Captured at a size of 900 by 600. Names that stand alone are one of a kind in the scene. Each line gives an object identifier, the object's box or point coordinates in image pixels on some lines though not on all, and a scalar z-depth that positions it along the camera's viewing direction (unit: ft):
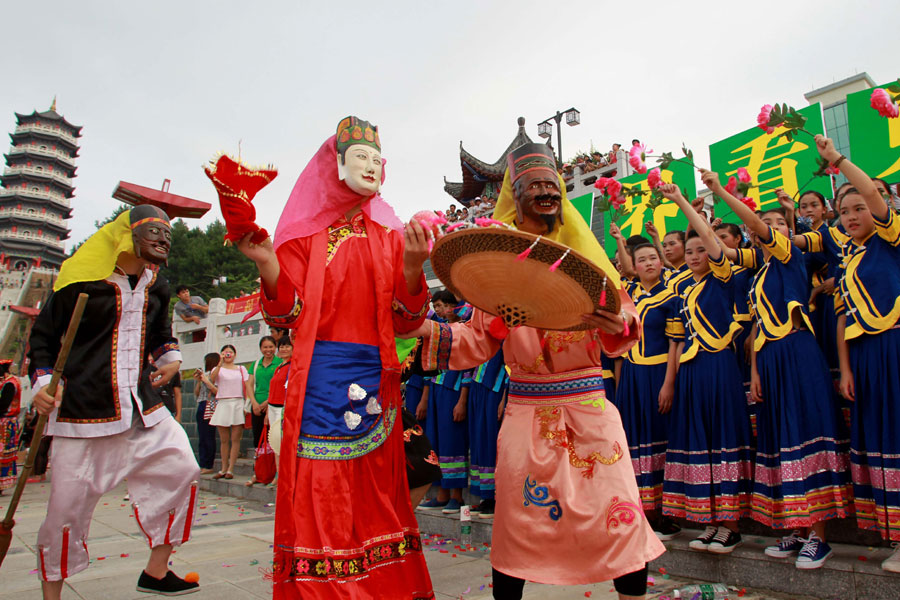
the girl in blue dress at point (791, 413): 10.58
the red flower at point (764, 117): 11.85
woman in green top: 25.29
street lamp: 60.59
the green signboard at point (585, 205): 38.57
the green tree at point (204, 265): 124.56
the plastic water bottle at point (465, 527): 16.08
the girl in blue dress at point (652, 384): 13.57
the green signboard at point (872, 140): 19.89
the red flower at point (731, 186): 13.00
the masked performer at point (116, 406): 10.31
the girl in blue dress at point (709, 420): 11.90
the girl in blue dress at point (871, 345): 9.85
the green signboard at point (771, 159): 22.63
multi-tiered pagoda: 171.42
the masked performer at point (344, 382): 7.00
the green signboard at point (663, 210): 29.30
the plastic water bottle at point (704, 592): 10.21
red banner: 50.97
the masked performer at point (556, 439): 7.06
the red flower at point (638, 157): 13.65
